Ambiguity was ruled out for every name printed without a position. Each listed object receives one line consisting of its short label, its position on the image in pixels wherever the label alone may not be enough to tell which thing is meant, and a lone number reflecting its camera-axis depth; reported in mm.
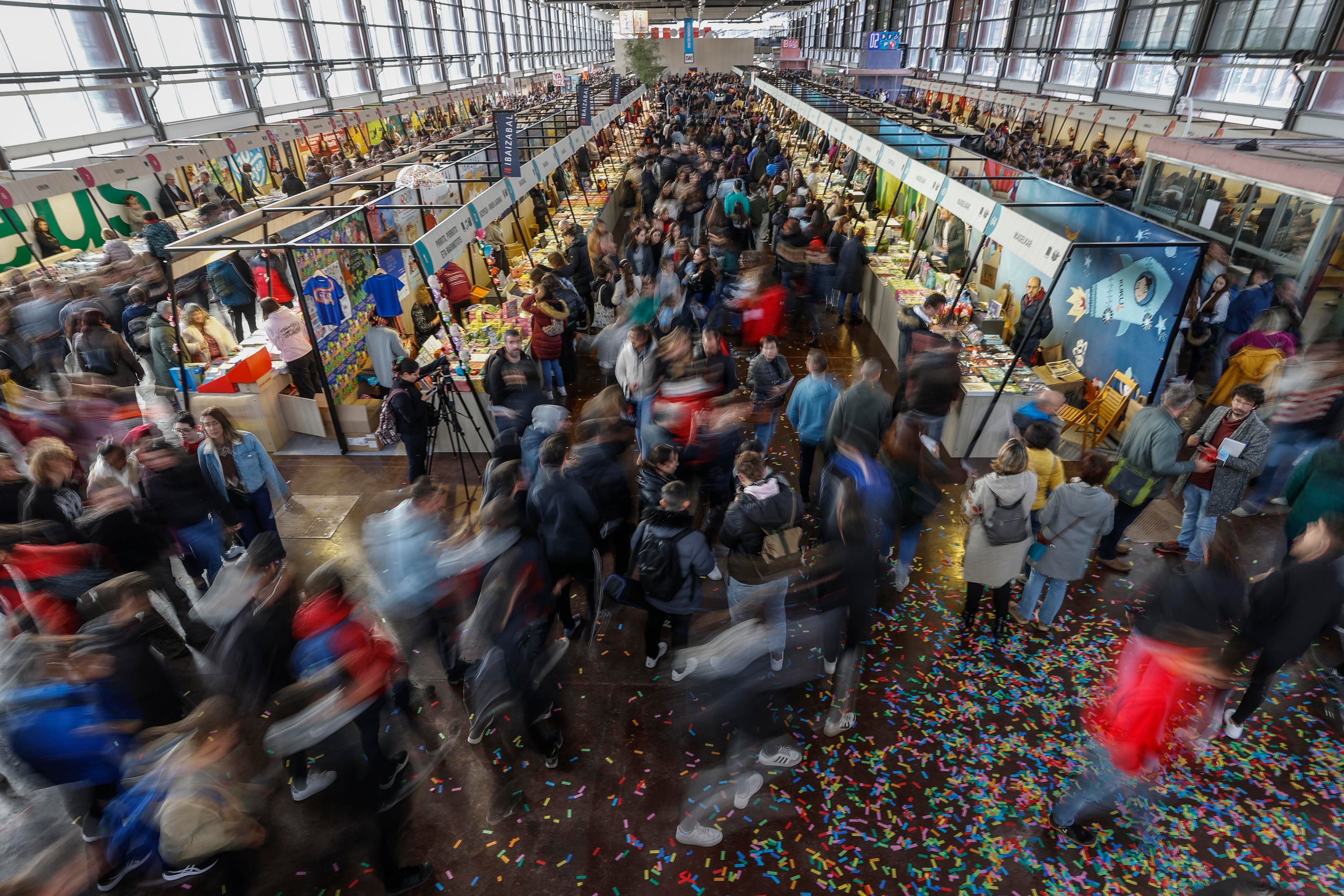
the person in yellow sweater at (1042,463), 4363
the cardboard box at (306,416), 7598
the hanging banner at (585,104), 15180
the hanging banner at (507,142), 9727
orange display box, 7359
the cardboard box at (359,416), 7504
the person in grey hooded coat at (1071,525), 4168
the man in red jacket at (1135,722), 2988
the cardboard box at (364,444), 7523
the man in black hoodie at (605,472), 4488
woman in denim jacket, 4676
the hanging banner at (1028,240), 6094
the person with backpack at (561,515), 4020
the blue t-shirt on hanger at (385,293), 7191
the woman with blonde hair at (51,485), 4234
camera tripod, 6305
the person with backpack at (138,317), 7914
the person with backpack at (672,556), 3777
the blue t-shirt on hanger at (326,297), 7266
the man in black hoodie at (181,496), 4375
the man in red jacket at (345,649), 3049
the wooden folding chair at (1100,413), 6809
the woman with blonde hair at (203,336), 7574
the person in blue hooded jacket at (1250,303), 6863
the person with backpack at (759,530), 3945
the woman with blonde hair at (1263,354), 5898
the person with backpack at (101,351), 6645
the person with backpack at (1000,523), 4113
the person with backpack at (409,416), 5645
